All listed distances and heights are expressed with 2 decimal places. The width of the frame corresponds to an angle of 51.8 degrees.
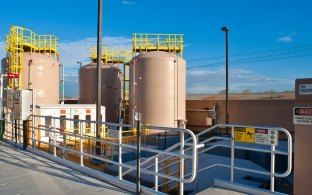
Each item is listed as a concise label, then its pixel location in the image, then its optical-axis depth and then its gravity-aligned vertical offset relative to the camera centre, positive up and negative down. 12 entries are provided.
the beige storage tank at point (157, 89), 23.31 +0.40
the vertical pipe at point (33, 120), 10.28 -0.90
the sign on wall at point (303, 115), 4.78 -0.31
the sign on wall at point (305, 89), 4.76 +0.09
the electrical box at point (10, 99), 11.85 -0.20
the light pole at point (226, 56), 22.05 +2.62
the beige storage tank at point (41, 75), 23.45 +1.42
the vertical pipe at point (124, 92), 27.91 +0.18
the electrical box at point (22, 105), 10.80 -0.38
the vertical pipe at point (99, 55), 11.67 +1.43
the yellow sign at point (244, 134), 5.61 -0.71
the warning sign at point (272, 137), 5.29 -0.70
